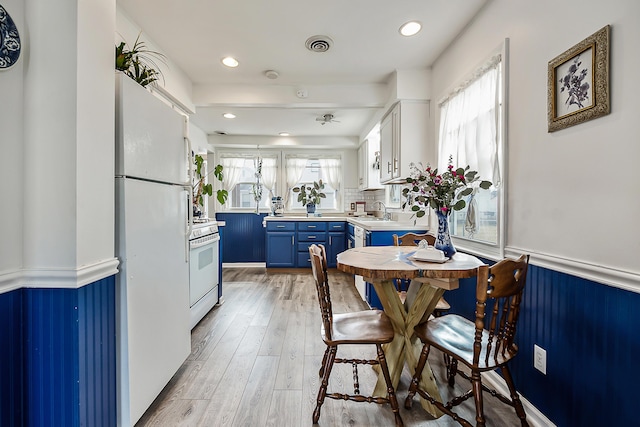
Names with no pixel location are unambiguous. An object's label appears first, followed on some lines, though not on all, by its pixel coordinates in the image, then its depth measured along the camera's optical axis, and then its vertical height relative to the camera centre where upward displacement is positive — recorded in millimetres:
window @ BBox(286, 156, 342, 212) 5773 +670
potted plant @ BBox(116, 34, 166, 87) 1496 +744
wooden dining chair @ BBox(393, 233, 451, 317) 2416 -257
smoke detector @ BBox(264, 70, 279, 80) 2982 +1388
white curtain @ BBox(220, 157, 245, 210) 5680 +750
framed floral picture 1182 +559
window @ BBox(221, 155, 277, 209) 5703 +578
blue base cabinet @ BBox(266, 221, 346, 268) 5035 -496
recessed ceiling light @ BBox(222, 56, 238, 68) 2721 +1392
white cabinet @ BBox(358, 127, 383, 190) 4738 +811
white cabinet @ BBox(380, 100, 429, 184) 3035 +793
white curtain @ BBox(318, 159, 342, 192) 5832 +788
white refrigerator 1377 -190
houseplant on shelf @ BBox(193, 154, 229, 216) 3271 +197
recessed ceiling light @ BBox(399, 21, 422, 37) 2218 +1400
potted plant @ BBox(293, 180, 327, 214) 5523 +267
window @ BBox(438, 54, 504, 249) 1928 +511
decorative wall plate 1018 +594
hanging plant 5664 +465
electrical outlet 1492 -763
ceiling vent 2398 +1389
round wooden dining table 1482 -452
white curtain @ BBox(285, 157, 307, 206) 5750 +755
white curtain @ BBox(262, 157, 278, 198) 5730 +716
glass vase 1796 -170
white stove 2613 -565
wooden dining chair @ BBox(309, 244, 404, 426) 1474 -647
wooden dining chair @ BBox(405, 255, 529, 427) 1191 -637
